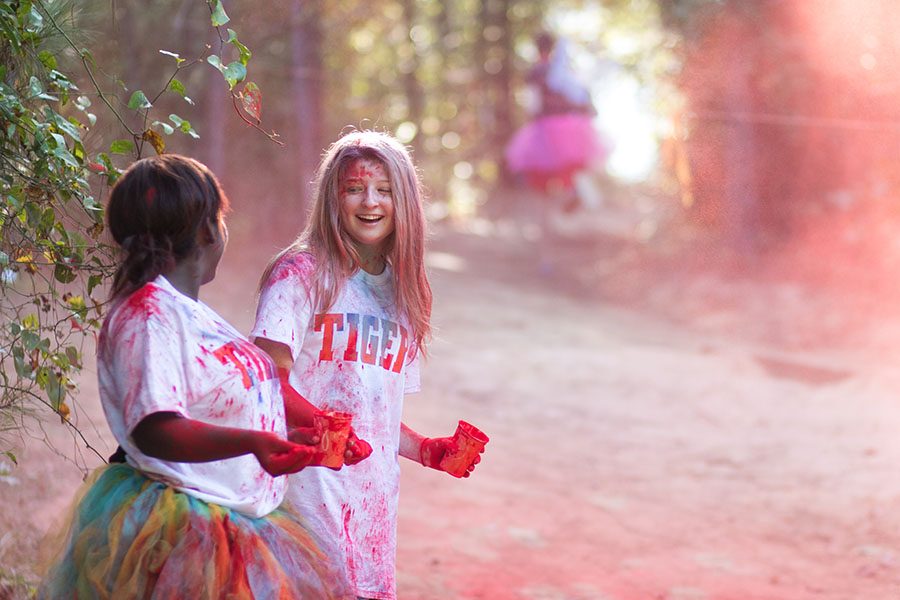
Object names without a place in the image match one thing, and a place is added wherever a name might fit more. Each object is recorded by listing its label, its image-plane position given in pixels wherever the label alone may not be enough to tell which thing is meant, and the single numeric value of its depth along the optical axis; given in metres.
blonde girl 4.90
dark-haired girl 3.82
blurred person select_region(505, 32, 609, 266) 24.66
